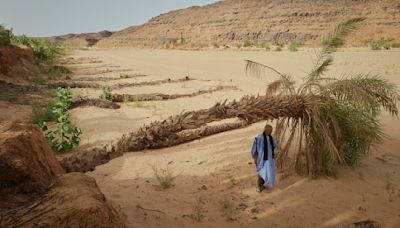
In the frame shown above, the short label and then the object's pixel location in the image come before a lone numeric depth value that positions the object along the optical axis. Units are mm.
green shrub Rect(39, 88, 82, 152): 7539
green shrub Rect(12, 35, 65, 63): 26209
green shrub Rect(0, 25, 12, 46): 17891
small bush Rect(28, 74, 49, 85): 16344
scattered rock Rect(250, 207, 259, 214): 5456
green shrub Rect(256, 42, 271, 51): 38622
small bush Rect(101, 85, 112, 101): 12695
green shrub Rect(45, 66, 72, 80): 18973
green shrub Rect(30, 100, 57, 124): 9398
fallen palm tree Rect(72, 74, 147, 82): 19156
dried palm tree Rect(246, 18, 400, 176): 5906
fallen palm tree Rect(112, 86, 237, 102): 13131
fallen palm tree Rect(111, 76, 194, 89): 16906
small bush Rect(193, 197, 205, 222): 5070
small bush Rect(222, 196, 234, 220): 5202
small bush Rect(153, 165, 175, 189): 6016
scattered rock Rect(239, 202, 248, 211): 5528
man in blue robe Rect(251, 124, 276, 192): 5828
